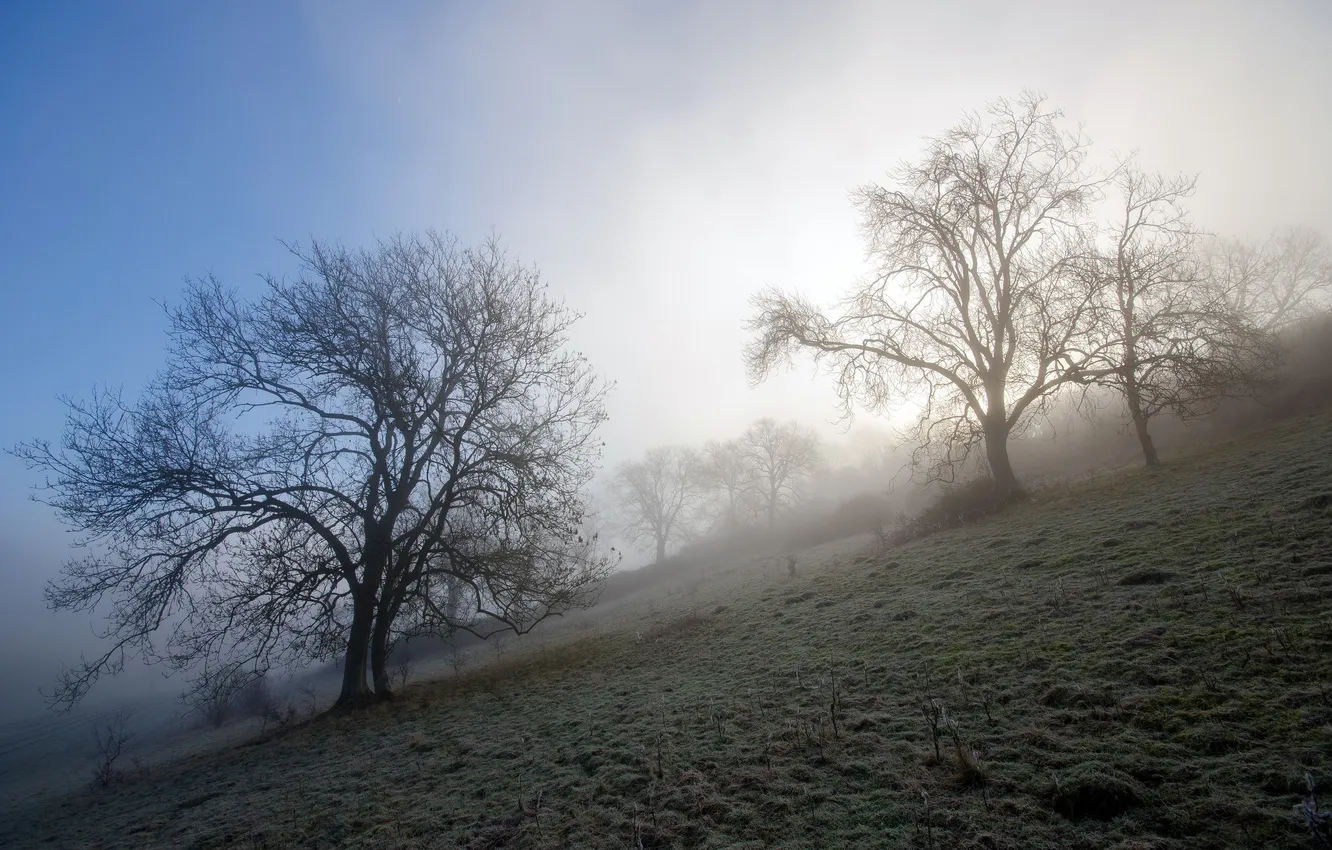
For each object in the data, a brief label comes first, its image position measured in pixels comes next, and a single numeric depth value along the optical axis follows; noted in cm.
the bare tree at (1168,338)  1398
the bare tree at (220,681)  1138
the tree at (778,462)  5541
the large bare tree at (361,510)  1169
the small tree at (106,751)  1187
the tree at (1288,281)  4203
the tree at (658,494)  6215
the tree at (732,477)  5850
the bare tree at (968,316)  1623
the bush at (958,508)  1595
